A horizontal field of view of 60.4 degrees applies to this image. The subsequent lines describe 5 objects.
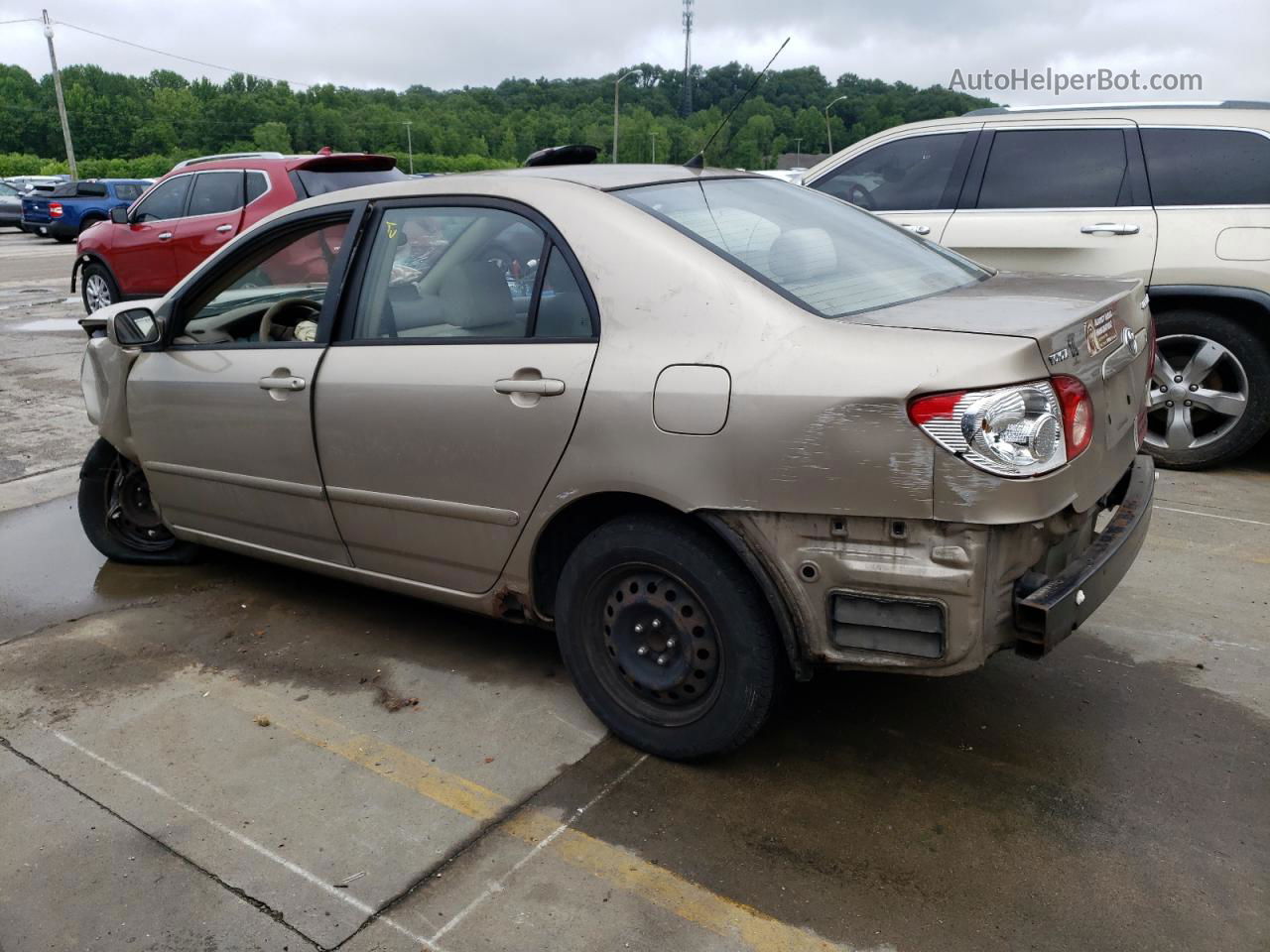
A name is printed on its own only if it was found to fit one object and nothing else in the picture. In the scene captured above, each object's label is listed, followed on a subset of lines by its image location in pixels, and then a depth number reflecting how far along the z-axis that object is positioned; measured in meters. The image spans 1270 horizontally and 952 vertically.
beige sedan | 2.59
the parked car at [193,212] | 9.67
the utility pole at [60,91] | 46.00
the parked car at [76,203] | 25.70
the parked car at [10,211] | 31.33
